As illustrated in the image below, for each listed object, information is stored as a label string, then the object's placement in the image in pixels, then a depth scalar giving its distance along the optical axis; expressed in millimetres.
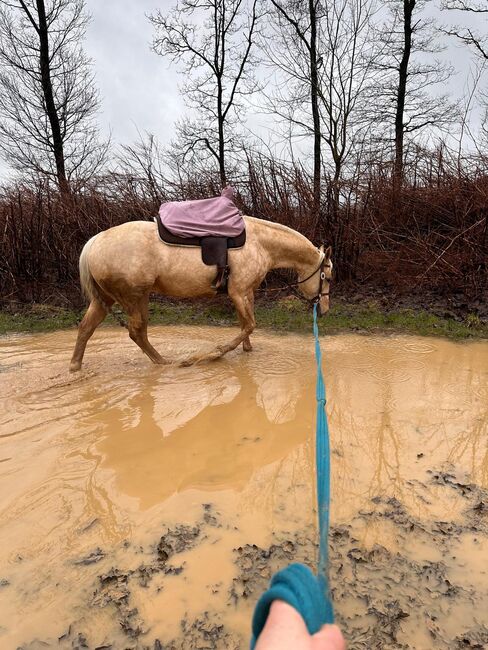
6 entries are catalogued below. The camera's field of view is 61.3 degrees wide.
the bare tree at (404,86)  13023
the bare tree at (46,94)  12992
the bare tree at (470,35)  11508
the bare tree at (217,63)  14867
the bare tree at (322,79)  12008
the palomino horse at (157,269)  4773
